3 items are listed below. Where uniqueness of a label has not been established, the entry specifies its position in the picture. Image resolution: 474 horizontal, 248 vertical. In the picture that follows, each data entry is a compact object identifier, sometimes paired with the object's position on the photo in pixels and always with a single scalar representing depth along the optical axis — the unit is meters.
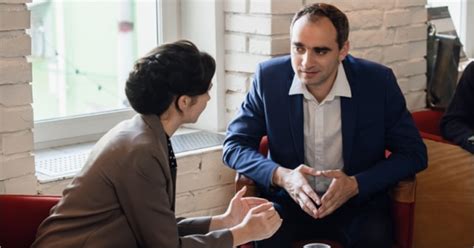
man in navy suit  2.67
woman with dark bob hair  1.99
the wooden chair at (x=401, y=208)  2.64
